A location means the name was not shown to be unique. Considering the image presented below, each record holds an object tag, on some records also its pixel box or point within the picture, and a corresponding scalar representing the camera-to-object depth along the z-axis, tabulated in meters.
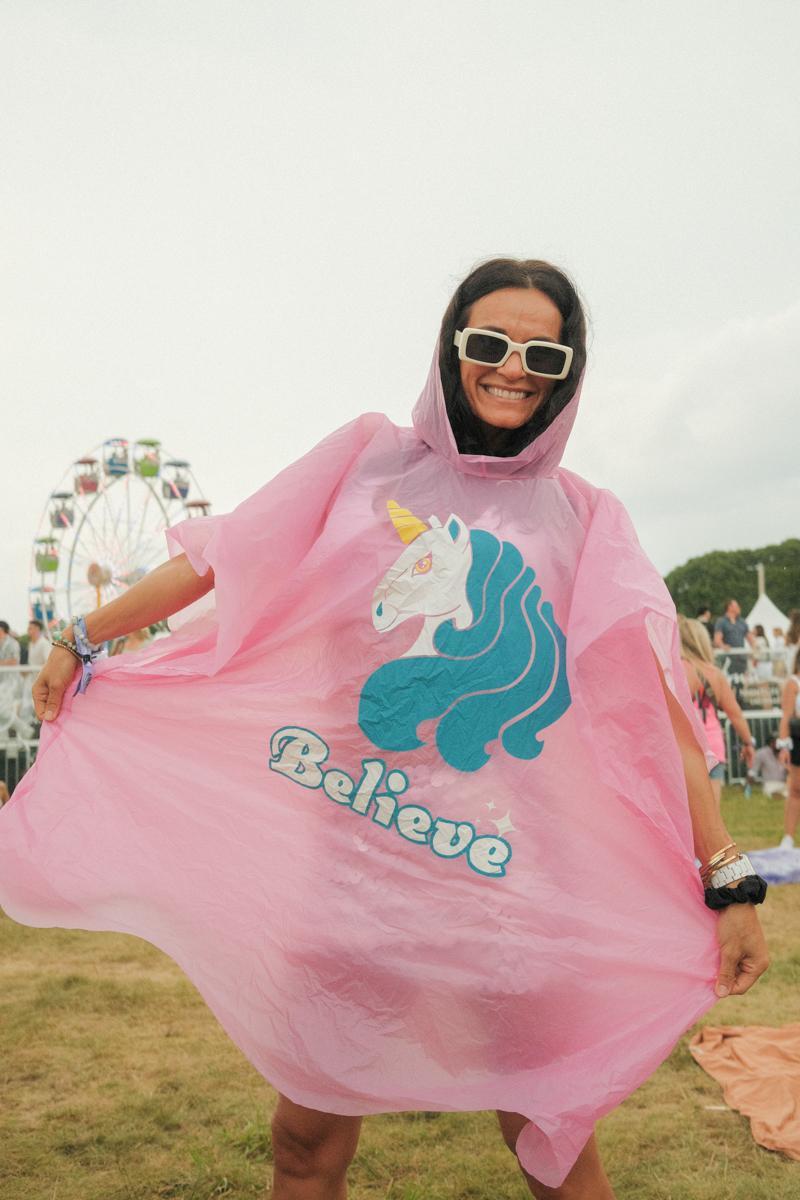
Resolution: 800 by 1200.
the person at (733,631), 13.49
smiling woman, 1.73
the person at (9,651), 10.48
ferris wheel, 18.94
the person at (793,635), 8.10
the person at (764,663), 12.49
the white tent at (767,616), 22.36
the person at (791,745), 7.36
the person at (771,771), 10.31
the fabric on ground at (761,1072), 3.13
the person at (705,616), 13.11
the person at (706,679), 6.46
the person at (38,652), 10.50
